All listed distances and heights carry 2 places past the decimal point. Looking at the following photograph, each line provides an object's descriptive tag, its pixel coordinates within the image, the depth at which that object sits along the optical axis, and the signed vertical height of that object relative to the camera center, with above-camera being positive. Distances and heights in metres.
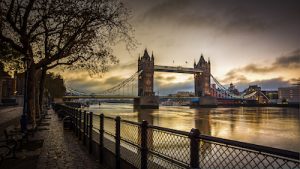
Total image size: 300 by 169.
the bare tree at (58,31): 13.55 +3.61
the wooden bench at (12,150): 7.87 -1.61
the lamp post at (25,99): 12.30 -0.27
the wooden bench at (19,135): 9.23 -1.49
